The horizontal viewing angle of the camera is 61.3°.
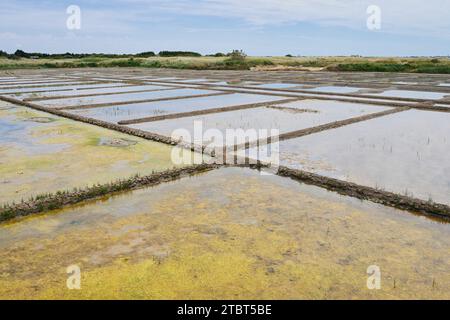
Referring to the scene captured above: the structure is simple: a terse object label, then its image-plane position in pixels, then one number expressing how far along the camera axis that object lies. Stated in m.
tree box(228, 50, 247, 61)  45.16
